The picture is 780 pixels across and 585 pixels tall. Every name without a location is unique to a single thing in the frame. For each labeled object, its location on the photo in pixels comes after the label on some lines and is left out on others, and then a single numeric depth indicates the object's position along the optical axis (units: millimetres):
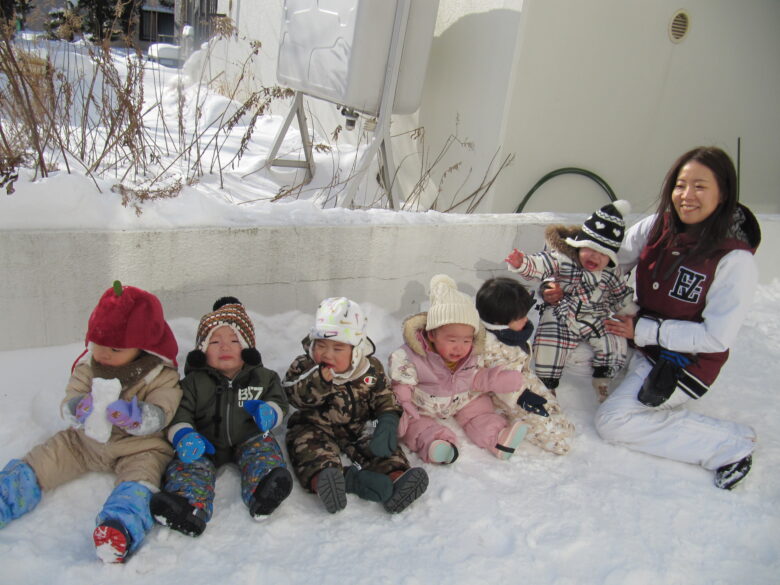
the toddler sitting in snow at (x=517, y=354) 2623
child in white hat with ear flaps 2295
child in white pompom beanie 2514
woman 2586
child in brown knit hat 2072
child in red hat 2004
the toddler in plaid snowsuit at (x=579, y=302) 2920
